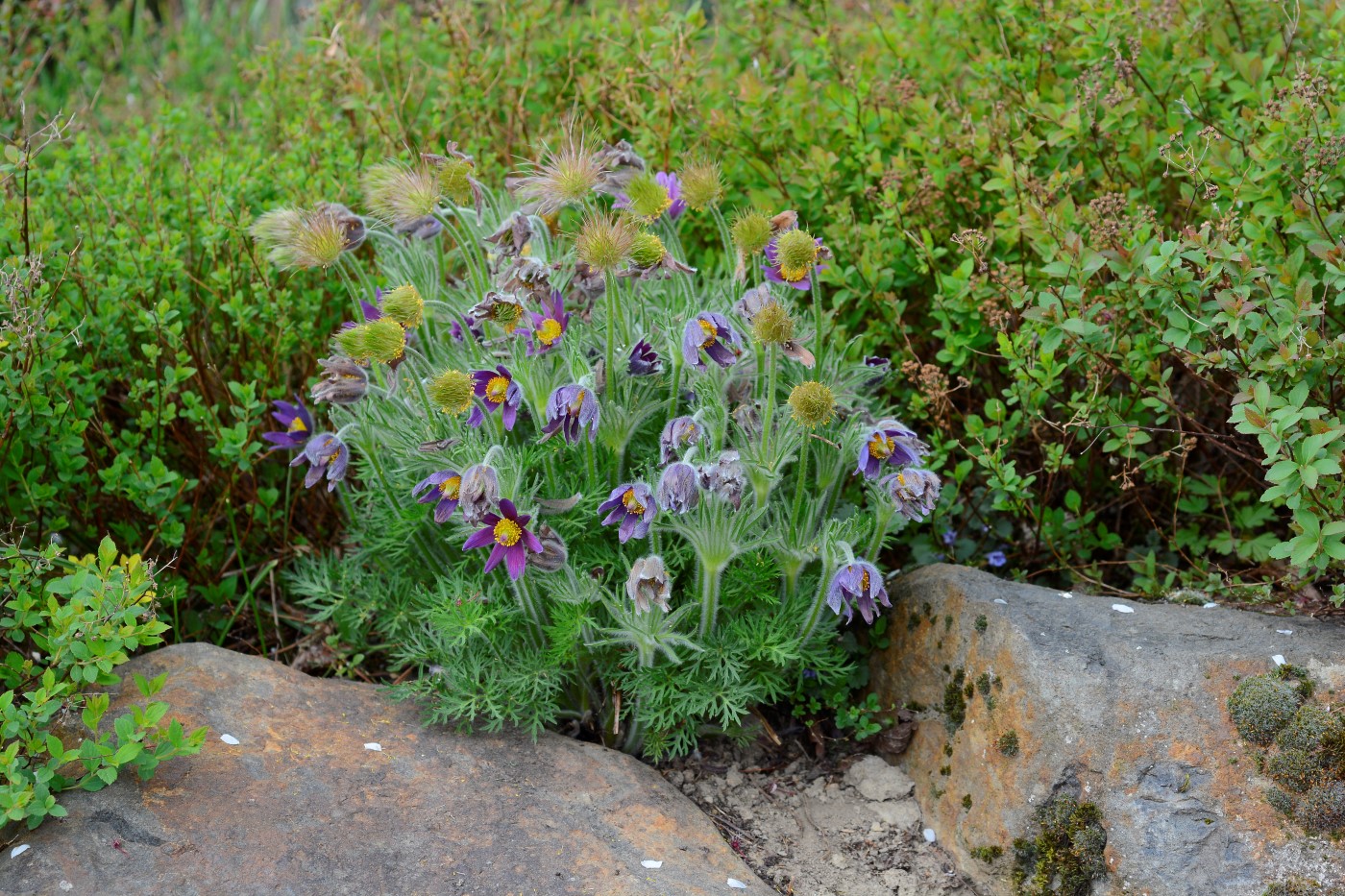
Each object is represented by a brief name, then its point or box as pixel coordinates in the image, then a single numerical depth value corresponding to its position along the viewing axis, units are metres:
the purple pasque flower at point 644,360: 2.61
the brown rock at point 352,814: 2.30
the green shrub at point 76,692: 2.29
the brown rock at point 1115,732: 2.39
